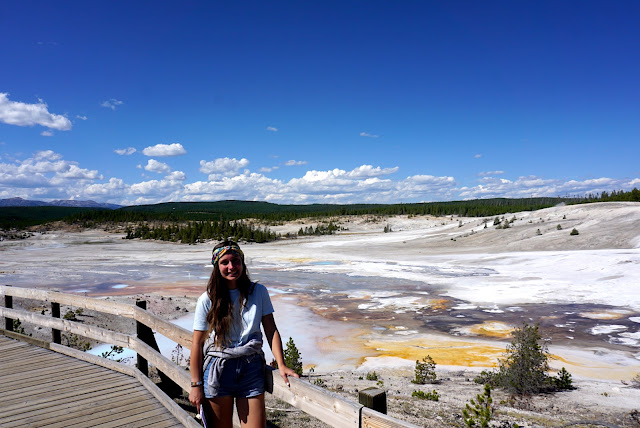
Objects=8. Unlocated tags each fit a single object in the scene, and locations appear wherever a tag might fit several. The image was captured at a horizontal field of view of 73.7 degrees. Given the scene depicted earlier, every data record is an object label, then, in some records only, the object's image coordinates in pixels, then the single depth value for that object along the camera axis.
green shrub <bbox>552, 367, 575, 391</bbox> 7.01
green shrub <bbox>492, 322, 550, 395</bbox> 6.73
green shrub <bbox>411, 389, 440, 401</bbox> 6.27
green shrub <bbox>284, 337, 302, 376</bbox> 7.51
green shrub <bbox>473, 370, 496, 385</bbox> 7.40
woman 3.12
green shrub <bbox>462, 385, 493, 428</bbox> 4.57
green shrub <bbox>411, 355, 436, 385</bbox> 7.41
